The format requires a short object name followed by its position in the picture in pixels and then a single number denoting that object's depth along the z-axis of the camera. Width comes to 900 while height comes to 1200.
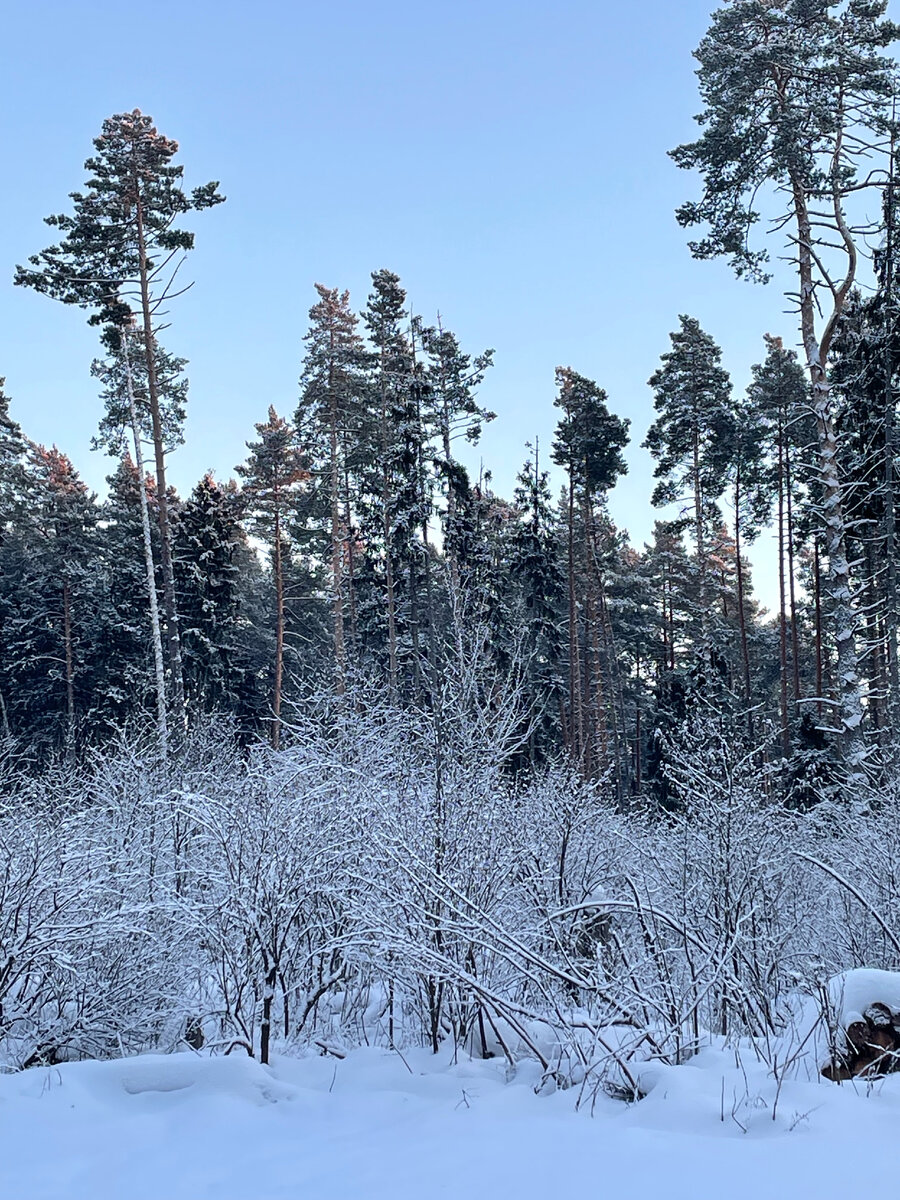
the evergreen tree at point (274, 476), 32.97
